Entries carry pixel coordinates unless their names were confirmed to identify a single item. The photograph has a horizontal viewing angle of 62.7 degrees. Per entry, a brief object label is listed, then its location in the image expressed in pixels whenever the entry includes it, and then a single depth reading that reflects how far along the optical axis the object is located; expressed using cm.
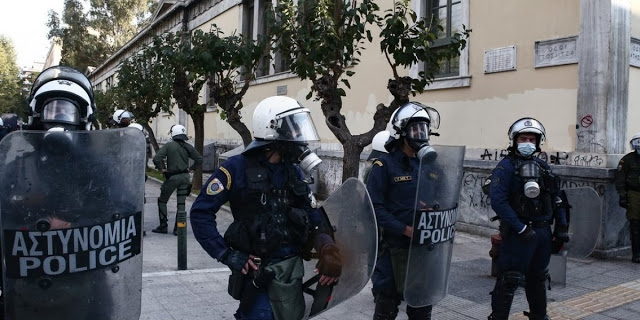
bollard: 624
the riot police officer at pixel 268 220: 274
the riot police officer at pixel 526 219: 395
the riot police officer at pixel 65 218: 228
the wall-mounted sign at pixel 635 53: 762
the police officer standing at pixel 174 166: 853
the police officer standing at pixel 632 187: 691
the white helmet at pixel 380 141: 591
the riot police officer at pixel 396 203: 357
